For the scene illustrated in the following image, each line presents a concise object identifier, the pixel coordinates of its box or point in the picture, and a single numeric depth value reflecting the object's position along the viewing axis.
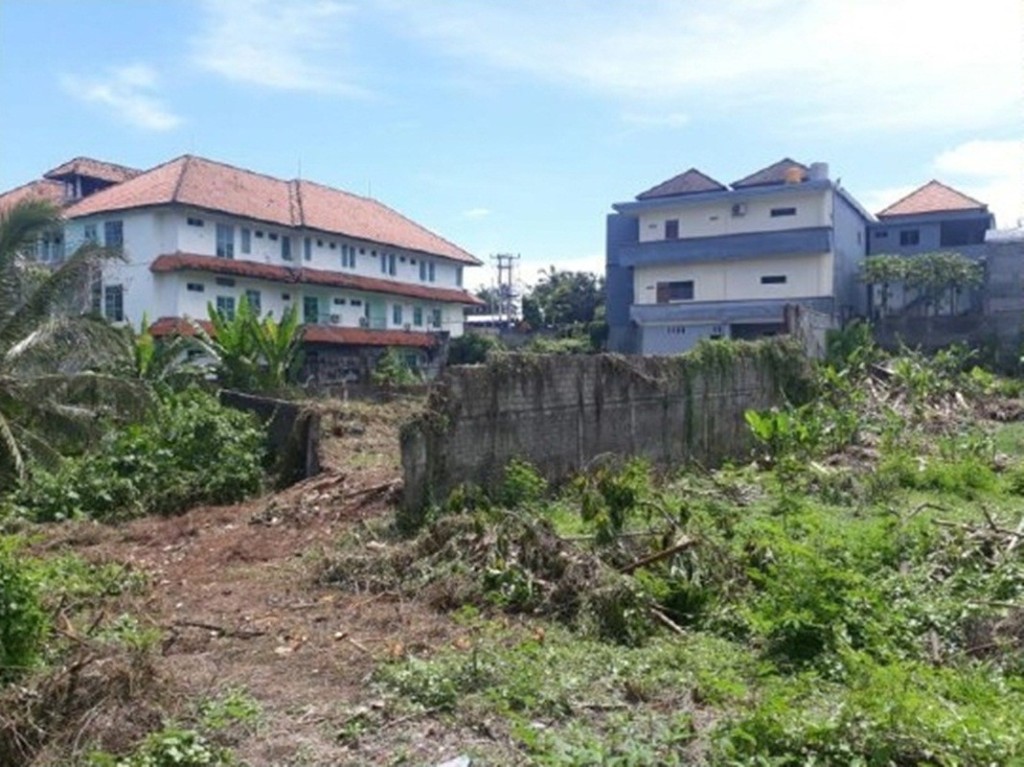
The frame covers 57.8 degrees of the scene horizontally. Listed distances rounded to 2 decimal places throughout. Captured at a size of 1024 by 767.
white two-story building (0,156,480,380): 30.66
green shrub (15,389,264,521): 11.73
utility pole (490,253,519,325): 60.62
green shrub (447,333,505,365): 40.66
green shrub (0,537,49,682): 5.42
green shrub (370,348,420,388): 24.49
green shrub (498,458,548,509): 10.64
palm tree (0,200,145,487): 11.46
